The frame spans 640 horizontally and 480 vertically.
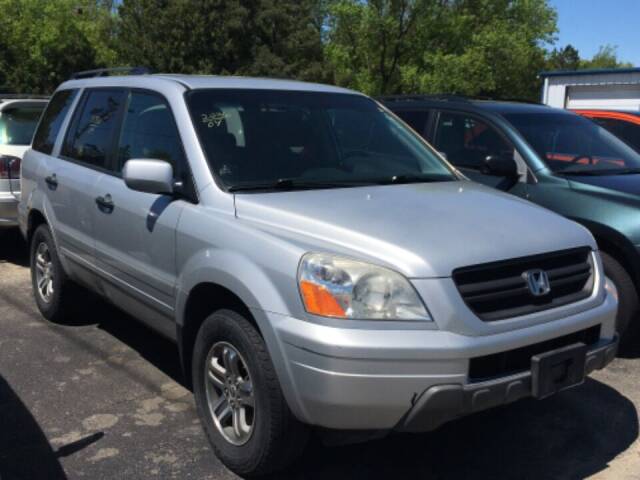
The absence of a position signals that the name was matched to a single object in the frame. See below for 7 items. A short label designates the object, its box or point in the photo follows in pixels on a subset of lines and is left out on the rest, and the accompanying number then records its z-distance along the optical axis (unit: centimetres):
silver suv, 267
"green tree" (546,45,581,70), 8198
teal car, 464
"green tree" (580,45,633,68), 7904
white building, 1908
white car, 701
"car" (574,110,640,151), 862
